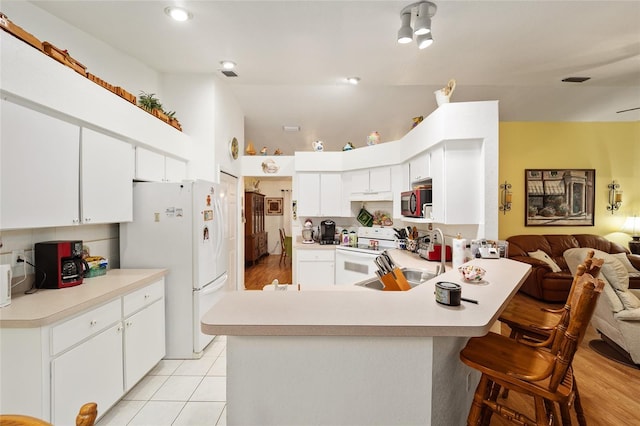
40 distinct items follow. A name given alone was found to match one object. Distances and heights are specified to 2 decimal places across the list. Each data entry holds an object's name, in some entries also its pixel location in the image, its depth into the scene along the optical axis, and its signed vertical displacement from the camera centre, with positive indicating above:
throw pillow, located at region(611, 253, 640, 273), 4.10 -0.74
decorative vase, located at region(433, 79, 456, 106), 2.84 +1.20
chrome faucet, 2.30 -0.43
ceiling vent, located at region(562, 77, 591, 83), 3.63 +1.72
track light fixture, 2.15 +1.47
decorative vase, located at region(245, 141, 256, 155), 5.11 +1.13
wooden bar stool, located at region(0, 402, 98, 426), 0.58 -0.44
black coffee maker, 4.97 -0.34
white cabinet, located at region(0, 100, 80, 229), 1.55 +0.27
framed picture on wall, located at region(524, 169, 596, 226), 4.97 +0.26
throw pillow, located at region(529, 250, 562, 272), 4.29 -0.71
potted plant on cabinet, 2.89 +1.10
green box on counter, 2.28 -0.44
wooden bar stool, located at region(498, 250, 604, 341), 1.64 -0.69
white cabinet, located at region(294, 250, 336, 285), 4.55 -0.83
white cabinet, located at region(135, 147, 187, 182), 2.71 +0.49
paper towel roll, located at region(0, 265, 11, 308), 1.58 -0.40
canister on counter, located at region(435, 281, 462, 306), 1.34 -0.39
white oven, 4.08 -0.62
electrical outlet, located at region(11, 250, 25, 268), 1.83 -0.28
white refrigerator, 2.70 -0.34
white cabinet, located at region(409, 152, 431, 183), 3.17 +0.54
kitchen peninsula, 1.15 -0.65
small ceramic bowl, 1.80 -0.39
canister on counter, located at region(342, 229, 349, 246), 4.62 -0.43
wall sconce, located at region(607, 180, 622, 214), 4.95 +0.26
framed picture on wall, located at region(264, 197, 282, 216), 9.24 +0.25
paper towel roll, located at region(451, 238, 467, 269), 2.54 -0.35
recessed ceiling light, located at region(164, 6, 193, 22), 2.29 +1.64
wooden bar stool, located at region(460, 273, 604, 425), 1.10 -0.67
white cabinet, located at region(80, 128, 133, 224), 2.08 +0.27
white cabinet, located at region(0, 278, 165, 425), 1.46 -0.88
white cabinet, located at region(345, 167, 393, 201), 4.29 +0.46
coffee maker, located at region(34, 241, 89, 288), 1.91 -0.34
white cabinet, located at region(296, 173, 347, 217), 4.94 +0.36
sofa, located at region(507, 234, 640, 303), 4.09 -0.70
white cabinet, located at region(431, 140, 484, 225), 2.75 +0.27
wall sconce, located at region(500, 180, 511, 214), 5.01 +0.27
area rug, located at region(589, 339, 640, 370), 2.62 -1.39
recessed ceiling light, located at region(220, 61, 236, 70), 3.18 +1.68
